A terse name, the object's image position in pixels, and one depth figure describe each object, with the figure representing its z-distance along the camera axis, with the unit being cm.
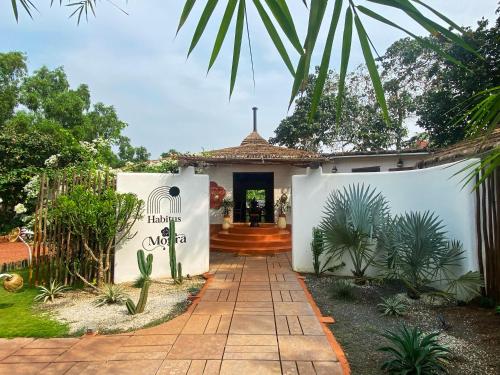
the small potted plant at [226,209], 1245
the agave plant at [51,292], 574
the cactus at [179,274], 686
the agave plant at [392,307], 489
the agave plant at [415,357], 305
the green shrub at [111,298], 550
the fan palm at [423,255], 536
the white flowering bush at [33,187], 793
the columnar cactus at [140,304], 495
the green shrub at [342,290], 574
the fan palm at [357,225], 630
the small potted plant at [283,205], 1280
